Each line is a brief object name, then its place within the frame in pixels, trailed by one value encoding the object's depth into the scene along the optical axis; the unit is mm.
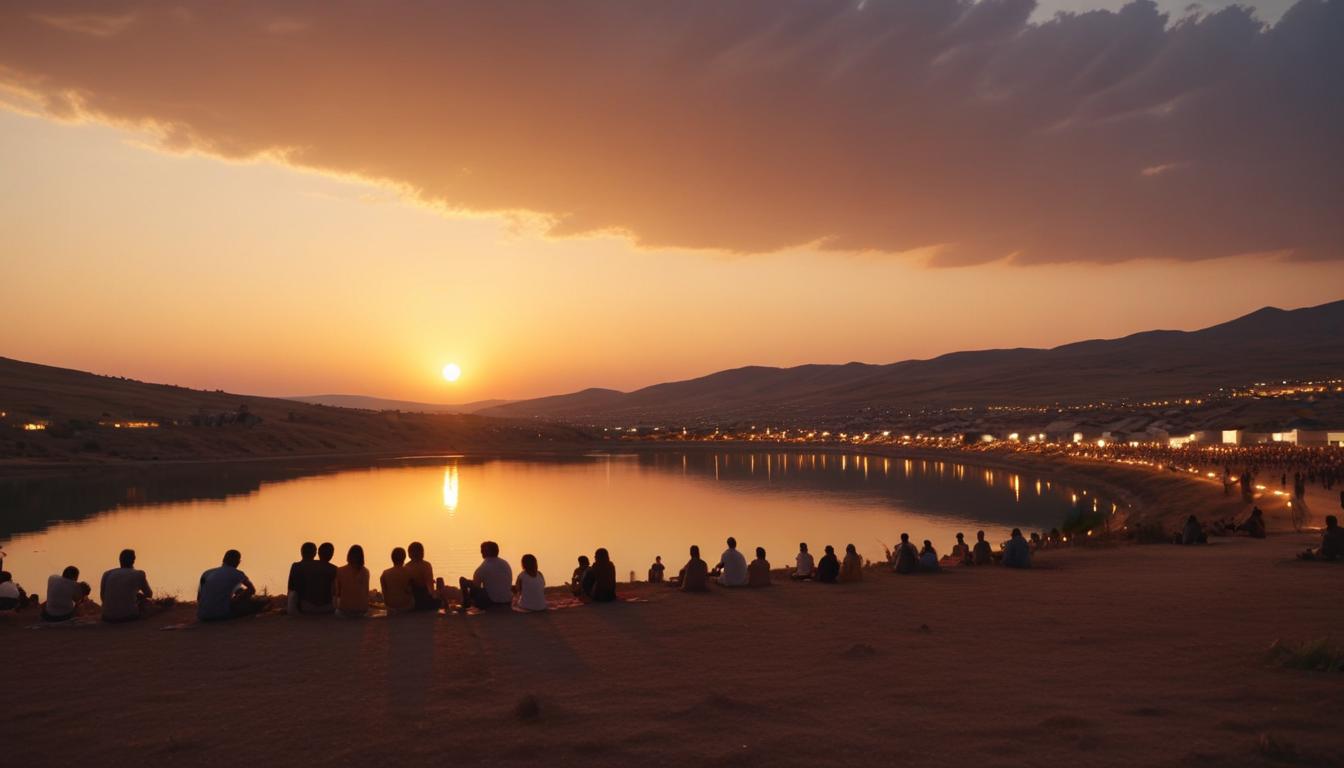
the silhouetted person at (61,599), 11914
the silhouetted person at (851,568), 16250
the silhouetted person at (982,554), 19359
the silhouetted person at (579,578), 14612
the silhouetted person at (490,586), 13023
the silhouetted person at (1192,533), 22297
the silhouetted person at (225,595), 11898
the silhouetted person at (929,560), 17578
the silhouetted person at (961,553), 20000
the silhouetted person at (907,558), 17688
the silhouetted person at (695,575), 15219
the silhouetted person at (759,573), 15680
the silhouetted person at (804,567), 17297
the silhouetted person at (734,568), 15664
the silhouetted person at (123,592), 11789
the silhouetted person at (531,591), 12859
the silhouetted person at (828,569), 16281
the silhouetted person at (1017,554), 18312
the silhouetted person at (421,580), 12773
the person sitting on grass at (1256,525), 24219
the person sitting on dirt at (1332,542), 16859
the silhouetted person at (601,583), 13680
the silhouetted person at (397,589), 12641
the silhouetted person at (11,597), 12703
